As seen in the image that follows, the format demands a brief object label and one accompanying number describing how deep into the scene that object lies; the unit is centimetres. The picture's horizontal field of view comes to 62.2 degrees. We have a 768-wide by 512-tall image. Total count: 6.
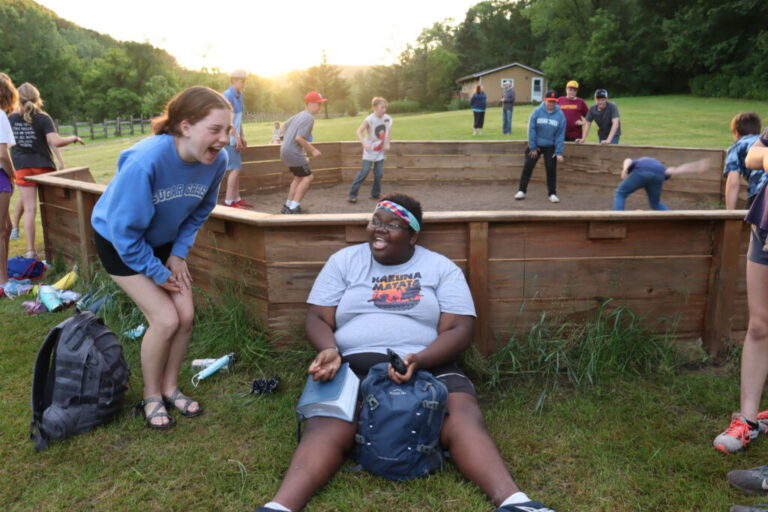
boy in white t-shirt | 1062
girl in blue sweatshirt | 303
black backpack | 330
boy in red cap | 900
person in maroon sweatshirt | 1230
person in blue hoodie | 1030
